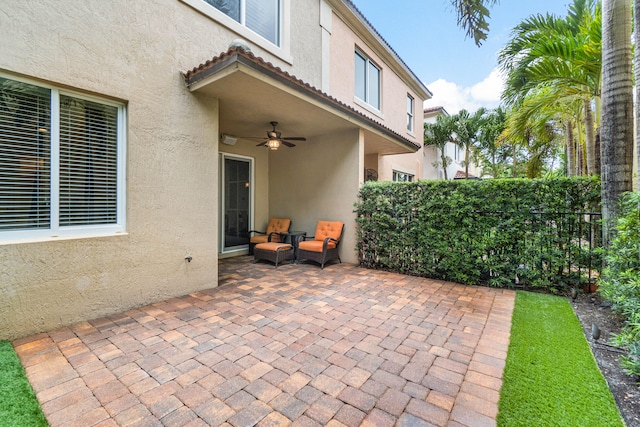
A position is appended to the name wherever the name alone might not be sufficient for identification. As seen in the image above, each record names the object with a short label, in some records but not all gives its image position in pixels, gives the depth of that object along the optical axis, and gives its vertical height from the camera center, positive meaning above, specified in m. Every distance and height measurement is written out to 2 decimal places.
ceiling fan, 6.86 +1.78
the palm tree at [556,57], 5.44 +3.24
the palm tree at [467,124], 19.00 +6.07
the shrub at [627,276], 2.64 -0.73
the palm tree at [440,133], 18.81 +5.44
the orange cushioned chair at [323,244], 7.22 -0.83
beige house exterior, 3.47 +1.19
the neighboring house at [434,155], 19.75 +4.19
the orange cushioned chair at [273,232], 8.61 -0.61
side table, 7.96 -0.75
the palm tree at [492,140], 19.41 +5.37
